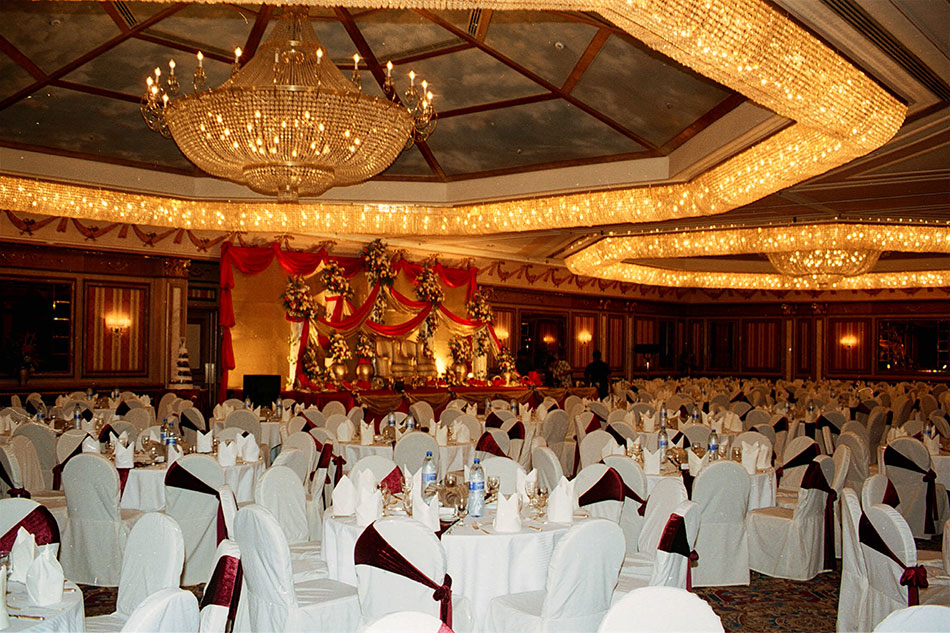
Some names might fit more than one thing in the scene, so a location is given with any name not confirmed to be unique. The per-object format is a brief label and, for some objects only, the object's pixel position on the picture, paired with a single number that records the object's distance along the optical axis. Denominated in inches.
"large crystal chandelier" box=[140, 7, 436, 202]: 224.7
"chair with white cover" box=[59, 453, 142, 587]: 214.8
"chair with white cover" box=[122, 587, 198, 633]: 94.5
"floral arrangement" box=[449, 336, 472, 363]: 641.6
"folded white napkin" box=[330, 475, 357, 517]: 182.2
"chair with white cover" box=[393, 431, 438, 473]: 283.4
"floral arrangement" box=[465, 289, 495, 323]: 661.9
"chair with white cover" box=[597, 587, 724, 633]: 94.7
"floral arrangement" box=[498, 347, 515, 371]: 671.1
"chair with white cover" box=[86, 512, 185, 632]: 131.7
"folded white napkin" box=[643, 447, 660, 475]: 250.2
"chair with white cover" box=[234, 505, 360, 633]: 149.1
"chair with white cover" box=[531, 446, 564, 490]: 253.1
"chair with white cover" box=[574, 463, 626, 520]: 207.5
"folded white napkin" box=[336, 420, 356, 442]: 325.4
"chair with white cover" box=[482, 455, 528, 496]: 221.0
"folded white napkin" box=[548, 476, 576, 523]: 178.4
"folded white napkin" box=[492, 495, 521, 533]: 169.0
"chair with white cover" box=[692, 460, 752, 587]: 227.0
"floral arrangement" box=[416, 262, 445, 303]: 622.5
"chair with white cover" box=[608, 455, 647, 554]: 228.5
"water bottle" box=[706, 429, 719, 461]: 265.0
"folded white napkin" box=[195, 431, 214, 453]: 276.0
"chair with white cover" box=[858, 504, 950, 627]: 151.4
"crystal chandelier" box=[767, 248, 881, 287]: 500.4
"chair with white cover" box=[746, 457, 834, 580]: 241.0
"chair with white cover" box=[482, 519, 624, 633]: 142.2
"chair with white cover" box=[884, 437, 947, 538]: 287.0
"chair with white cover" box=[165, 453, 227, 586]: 224.5
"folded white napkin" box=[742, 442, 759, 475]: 253.1
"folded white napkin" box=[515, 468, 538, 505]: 192.4
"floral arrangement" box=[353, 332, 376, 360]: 581.0
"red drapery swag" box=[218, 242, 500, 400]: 540.7
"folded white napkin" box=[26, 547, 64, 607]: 118.3
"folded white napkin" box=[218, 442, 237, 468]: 251.6
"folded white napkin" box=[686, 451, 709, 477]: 250.2
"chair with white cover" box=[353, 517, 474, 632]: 140.2
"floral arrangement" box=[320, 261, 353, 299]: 566.6
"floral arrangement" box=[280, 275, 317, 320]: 543.5
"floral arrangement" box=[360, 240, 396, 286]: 583.5
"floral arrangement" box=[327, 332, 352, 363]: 557.3
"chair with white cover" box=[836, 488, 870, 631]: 171.6
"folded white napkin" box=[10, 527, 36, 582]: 128.7
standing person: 664.4
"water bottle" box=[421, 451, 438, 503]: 197.1
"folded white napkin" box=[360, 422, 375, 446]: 318.3
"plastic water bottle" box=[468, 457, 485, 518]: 180.2
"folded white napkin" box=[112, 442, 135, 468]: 244.7
